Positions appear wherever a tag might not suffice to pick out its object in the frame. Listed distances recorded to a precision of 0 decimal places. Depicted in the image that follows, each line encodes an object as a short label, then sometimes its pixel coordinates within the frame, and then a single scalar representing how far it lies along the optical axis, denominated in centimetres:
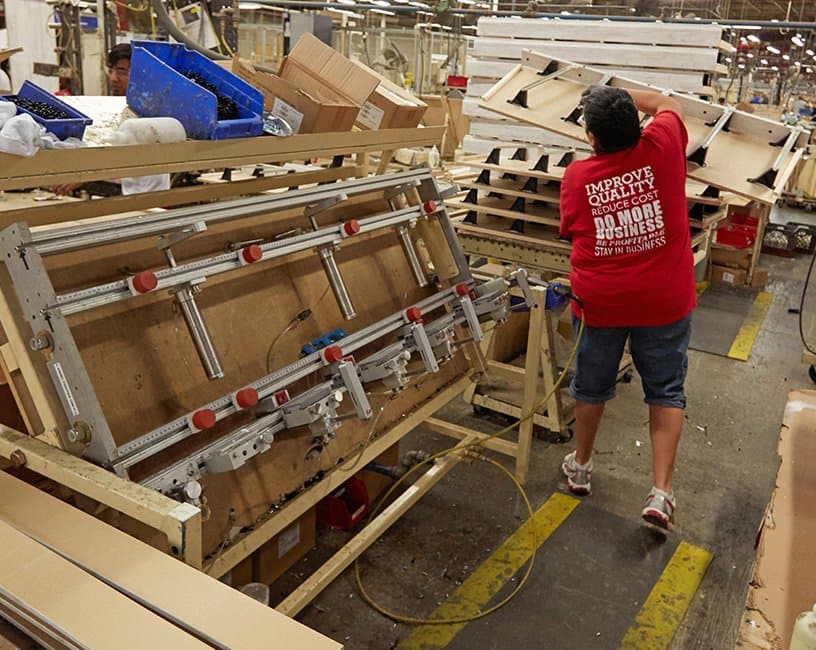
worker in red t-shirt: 271
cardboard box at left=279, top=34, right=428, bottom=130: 276
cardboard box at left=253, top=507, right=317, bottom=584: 254
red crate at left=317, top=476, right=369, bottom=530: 295
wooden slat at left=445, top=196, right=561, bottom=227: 377
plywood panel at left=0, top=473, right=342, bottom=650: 111
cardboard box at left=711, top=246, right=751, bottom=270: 695
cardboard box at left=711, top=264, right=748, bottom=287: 696
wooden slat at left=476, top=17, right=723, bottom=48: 404
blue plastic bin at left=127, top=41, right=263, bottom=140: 203
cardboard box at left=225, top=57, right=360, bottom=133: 249
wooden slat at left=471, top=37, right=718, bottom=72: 404
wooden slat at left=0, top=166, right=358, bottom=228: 206
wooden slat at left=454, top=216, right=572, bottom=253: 376
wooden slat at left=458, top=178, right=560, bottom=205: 375
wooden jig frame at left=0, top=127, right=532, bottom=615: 140
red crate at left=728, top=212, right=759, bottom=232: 672
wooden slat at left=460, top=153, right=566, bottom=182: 367
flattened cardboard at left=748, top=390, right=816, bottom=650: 138
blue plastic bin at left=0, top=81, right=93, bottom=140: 179
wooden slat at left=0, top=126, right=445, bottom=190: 164
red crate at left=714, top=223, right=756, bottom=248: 682
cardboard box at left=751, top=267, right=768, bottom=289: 704
